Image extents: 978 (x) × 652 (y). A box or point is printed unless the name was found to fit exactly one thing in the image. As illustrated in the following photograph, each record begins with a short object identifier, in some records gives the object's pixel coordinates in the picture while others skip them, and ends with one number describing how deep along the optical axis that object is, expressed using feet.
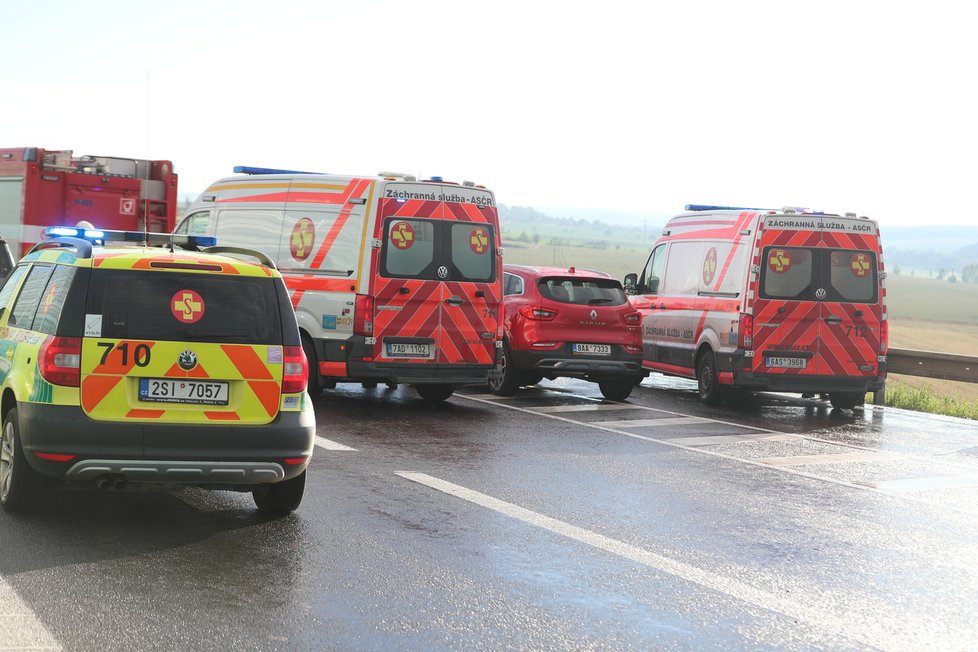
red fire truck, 68.85
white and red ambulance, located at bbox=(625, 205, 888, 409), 52.16
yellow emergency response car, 23.67
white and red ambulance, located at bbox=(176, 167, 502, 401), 45.88
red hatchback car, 52.49
